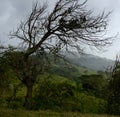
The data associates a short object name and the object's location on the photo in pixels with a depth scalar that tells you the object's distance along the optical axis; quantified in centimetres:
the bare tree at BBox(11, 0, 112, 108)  1022
